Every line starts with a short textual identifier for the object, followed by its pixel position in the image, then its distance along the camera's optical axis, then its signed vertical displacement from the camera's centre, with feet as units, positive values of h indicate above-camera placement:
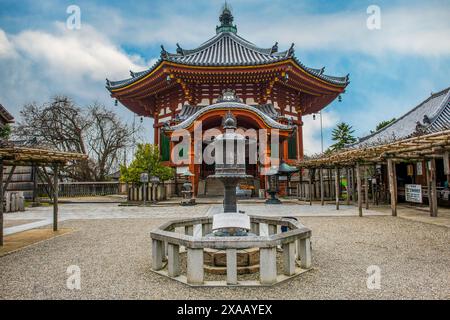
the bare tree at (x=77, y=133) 83.76 +14.71
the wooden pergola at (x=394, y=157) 26.53 +2.68
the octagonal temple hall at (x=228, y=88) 61.16 +22.85
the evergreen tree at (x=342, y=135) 114.52 +16.90
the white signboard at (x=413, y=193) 40.68 -2.21
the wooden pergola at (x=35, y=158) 21.07 +2.17
